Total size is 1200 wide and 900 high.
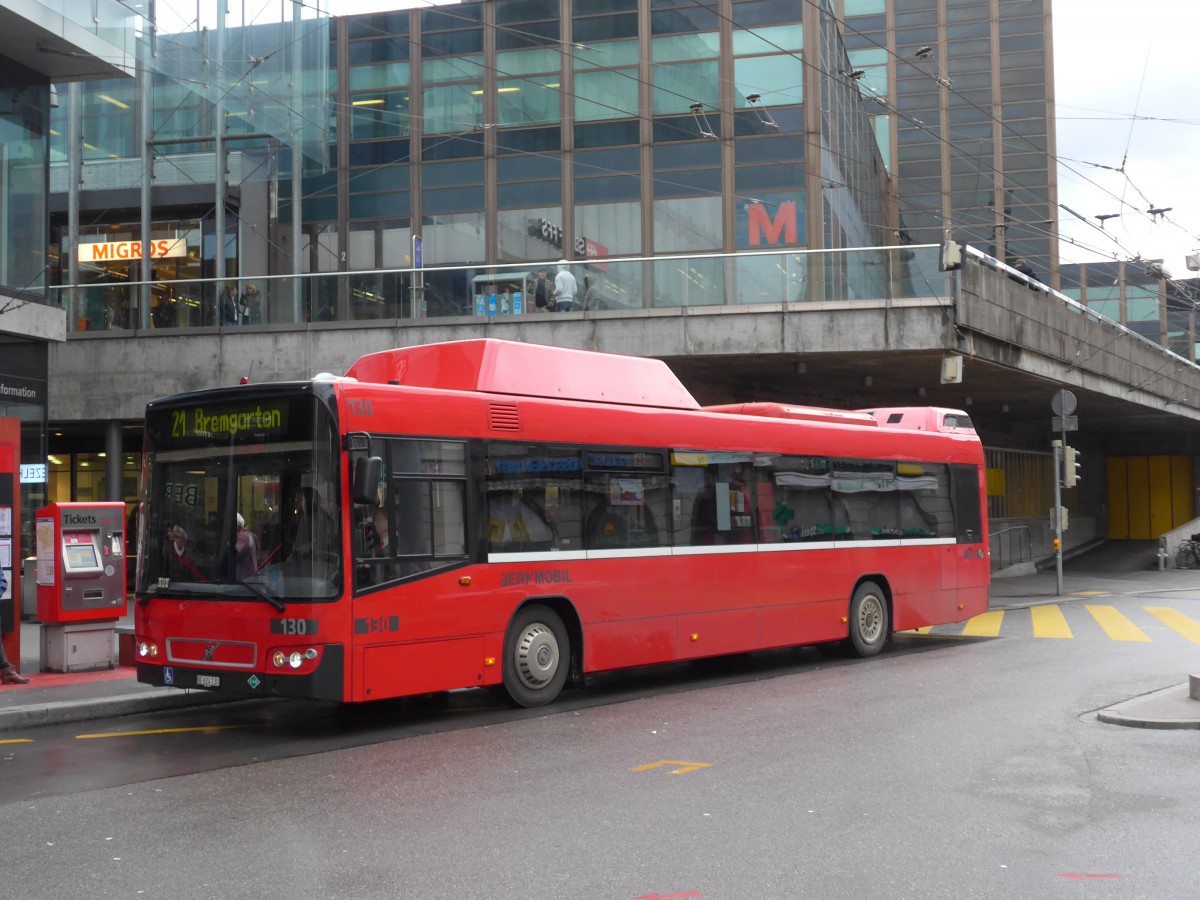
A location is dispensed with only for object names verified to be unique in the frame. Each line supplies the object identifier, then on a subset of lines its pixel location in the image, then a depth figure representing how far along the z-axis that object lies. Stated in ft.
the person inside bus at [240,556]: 32.17
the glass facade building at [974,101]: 261.24
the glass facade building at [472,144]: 100.32
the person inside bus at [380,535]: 32.42
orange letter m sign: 101.76
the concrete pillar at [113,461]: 78.23
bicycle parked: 122.93
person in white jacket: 71.67
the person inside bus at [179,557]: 33.30
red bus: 31.73
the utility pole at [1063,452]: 81.05
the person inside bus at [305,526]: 31.45
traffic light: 81.35
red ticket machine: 42.93
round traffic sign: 80.84
